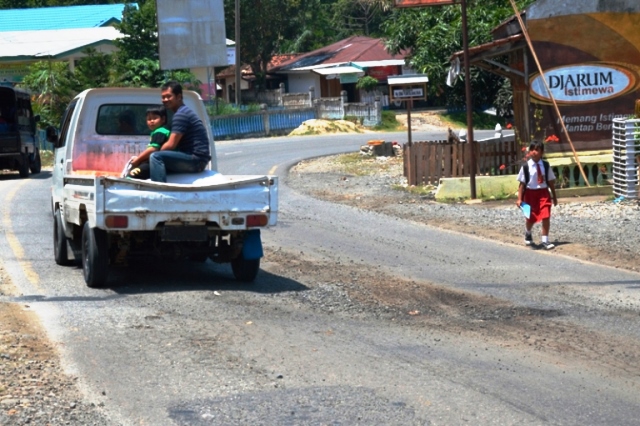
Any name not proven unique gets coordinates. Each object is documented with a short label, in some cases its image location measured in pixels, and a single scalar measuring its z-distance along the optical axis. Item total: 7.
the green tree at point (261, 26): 65.06
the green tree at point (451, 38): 34.00
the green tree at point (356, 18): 79.00
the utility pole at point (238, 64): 52.91
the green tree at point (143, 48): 50.28
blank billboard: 50.09
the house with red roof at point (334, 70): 62.50
